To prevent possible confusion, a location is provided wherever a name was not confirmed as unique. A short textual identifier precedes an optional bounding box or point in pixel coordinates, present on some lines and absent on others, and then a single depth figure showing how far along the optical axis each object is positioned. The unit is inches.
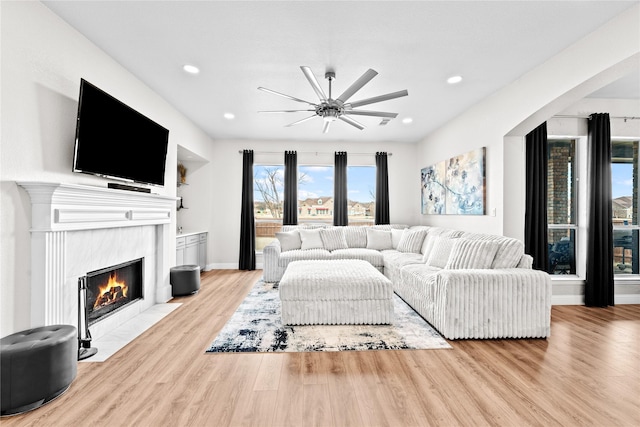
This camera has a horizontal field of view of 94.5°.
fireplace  107.4
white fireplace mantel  80.7
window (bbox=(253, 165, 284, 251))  247.0
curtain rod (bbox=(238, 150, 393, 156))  241.0
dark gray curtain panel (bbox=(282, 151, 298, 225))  238.7
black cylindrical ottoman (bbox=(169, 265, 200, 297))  159.6
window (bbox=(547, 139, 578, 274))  155.6
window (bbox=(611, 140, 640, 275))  158.7
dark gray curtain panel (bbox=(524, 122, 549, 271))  141.5
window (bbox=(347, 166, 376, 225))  249.4
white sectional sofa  104.7
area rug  98.7
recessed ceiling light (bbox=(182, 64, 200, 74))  118.6
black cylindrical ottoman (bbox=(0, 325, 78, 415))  64.2
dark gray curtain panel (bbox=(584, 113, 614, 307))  144.0
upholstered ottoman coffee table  115.5
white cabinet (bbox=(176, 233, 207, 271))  185.8
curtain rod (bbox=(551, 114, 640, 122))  149.2
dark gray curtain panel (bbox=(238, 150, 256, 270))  234.1
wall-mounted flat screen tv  94.3
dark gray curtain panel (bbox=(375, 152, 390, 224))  242.7
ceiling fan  102.0
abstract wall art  156.0
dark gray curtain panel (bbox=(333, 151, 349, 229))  240.5
